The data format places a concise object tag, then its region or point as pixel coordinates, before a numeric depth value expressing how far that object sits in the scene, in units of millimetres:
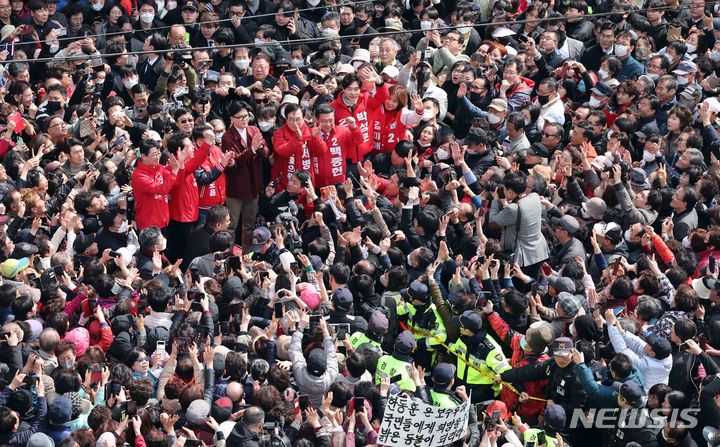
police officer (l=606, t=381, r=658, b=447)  11133
